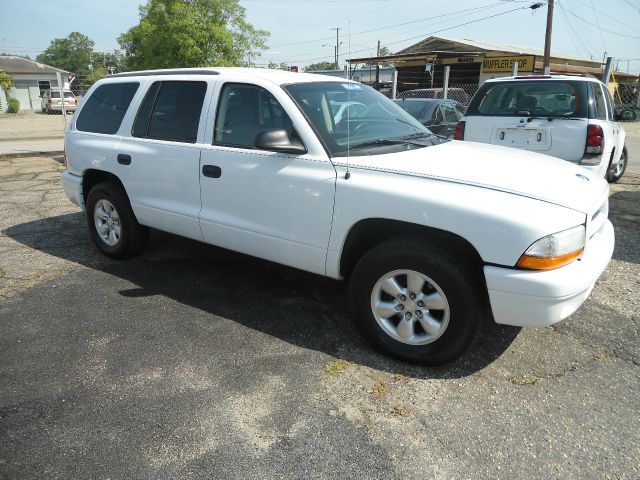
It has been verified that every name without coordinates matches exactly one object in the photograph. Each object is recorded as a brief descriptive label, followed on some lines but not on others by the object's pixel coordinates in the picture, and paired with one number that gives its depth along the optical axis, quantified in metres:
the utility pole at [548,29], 23.15
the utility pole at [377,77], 21.00
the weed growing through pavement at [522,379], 2.95
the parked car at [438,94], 16.97
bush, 42.41
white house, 48.34
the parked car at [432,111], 9.84
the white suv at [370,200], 2.66
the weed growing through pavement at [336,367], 3.07
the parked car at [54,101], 36.56
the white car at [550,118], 6.04
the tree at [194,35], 20.69
